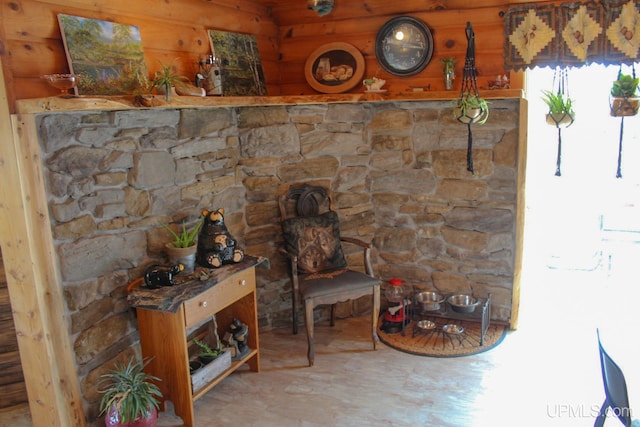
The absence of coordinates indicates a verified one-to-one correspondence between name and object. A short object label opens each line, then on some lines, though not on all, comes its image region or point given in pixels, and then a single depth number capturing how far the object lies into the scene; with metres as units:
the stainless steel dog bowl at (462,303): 3.63
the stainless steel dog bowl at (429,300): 3.72
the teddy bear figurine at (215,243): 3.03
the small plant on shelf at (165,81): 2.68
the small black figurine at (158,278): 2.72
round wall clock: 3.58
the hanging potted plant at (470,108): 3.28
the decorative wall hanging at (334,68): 3.80
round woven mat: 3.50
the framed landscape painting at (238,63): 3.42
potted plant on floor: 2.55
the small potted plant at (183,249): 2.92
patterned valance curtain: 3.07
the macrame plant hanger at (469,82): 3.19
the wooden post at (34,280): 2.31
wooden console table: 2.64
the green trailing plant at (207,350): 3.06
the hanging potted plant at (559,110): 3.20
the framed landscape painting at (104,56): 2.50
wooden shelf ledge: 2.24
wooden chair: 3.37
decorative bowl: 2.29
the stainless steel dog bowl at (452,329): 3.59
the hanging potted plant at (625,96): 3.05
